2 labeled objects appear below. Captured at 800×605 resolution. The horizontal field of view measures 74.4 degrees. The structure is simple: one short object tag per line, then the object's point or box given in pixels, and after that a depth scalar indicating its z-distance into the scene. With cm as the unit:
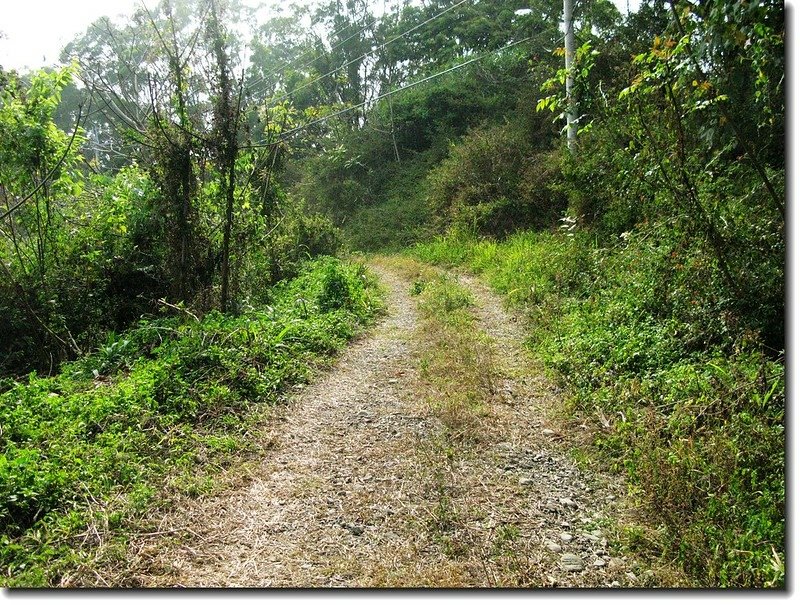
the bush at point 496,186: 1409
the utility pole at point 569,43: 978
